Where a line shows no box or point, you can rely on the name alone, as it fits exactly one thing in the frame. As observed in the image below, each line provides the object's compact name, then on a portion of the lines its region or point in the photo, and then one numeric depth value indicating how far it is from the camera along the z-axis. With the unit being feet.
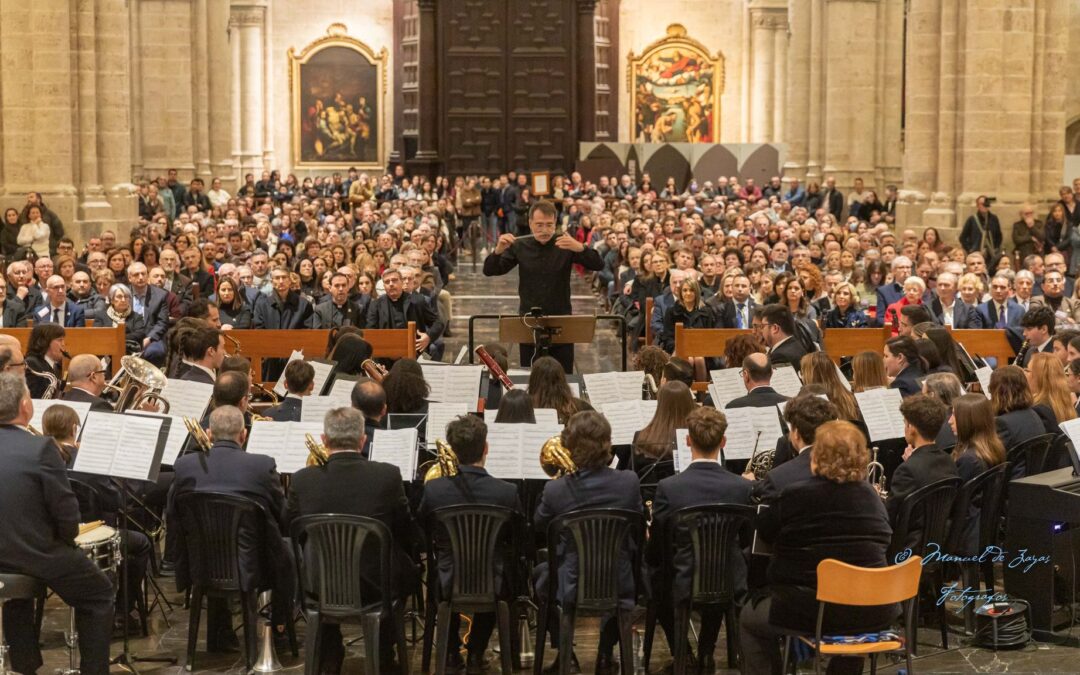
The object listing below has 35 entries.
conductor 40.19
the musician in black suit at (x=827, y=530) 23.54
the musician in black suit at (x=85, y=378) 31.09
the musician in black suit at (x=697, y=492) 25.57
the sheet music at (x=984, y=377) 34.74
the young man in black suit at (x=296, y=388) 32.73
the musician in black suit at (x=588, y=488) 25.44
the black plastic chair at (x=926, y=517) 26.66
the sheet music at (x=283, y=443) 28.09
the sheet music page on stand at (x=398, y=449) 27.37
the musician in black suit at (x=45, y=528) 24.49
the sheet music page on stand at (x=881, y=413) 30.78
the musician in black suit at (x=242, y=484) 26.45
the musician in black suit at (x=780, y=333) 37.91
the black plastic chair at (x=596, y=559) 24.91
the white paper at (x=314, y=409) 31.04
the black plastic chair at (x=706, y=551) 25.27
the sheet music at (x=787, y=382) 34.04
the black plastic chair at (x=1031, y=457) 29.58
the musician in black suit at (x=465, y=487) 25.72
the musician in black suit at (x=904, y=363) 34.53
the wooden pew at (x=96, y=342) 42.80
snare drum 26.03
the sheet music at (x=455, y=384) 34.76
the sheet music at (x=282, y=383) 36.50
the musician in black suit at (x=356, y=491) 25.63
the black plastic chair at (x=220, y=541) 26.21
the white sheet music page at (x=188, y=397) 31.76
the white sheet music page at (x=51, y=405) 28.78
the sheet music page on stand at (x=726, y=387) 33.30
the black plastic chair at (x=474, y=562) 25.31
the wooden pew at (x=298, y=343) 43.50
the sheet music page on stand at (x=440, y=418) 30.04
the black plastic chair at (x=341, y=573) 24.85
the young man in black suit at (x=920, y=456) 26.91
